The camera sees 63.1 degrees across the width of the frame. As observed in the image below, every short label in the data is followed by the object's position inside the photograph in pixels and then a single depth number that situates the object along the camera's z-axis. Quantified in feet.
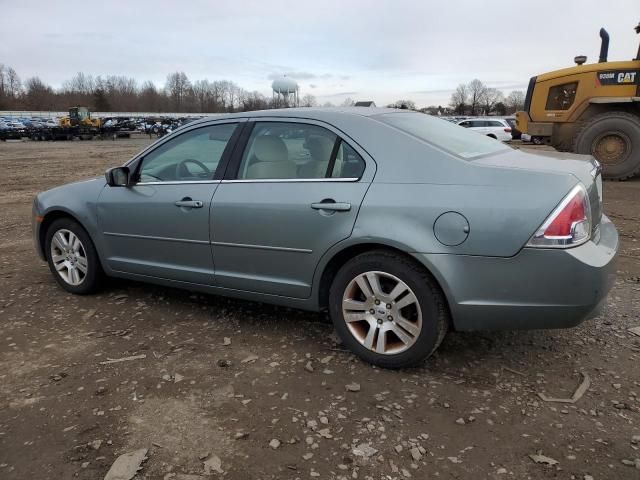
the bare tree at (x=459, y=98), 310.61
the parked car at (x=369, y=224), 9.03
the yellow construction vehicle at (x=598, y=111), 34.55
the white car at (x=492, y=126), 86.53
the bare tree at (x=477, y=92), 312.44
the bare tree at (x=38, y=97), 351.09
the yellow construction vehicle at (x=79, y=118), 167.63
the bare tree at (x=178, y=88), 466.37
